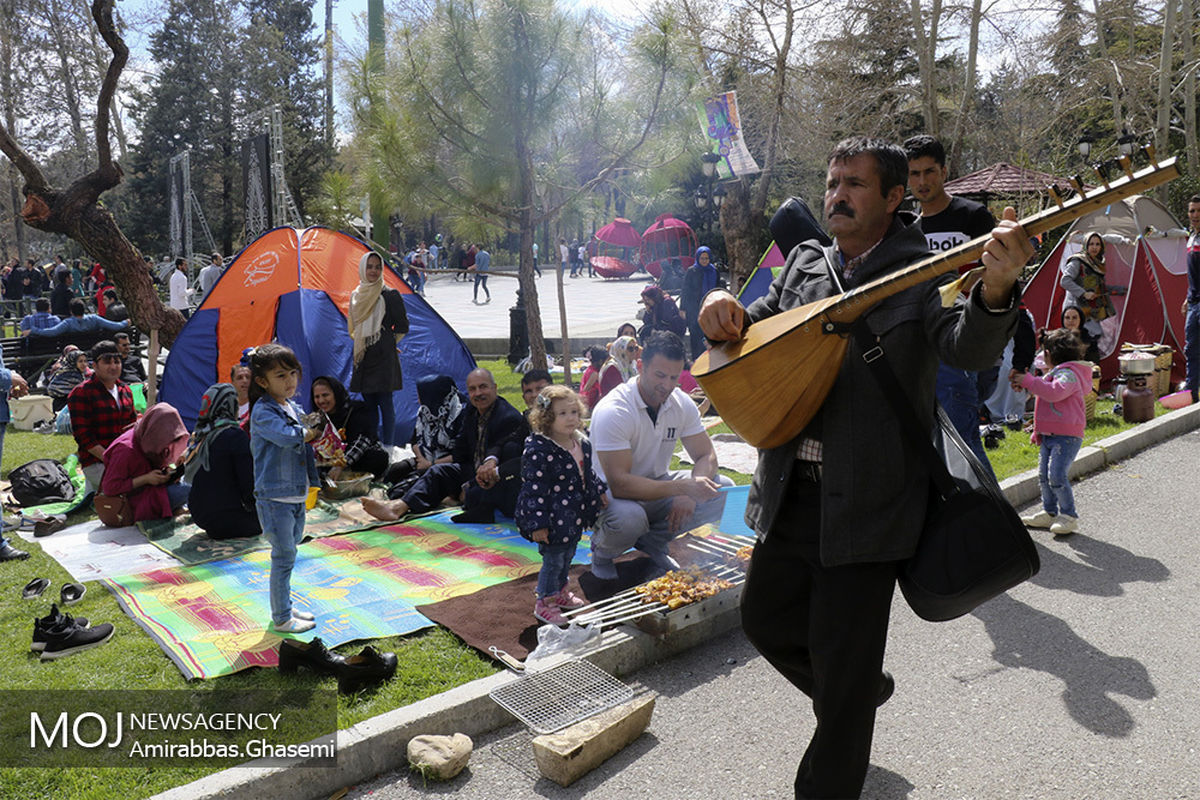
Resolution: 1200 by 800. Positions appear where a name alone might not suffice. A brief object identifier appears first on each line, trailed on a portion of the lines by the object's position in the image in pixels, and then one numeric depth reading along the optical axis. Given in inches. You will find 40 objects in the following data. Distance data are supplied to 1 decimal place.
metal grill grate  134.5
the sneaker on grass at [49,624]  164.6
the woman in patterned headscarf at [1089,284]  373.4
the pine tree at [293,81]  1416.1
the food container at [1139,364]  353.7
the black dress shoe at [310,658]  148.0
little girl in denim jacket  172.6
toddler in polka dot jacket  174.4
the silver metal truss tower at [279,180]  837.2
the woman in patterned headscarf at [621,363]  332.2
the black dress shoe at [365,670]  145.8
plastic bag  155.0
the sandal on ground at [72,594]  191.0
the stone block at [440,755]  126.0
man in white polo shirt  189.8
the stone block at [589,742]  123.6
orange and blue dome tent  344.8
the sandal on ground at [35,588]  195.4
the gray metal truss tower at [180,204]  985.5
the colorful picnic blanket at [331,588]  168.6
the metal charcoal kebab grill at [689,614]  163.5
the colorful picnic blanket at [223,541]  227.1
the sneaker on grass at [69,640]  162.9
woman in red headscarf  250.1
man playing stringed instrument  90.1
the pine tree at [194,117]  1414.9
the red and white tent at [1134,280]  418.9
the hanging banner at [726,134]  428.8
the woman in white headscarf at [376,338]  322.0
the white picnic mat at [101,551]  215.2
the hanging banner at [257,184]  622.5
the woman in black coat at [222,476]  235.9
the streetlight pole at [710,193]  496.2
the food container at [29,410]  412.5
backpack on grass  275.7
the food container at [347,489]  284.2
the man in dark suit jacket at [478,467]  249.1
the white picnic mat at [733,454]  310.5
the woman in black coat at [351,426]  300.7
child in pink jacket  220.4
